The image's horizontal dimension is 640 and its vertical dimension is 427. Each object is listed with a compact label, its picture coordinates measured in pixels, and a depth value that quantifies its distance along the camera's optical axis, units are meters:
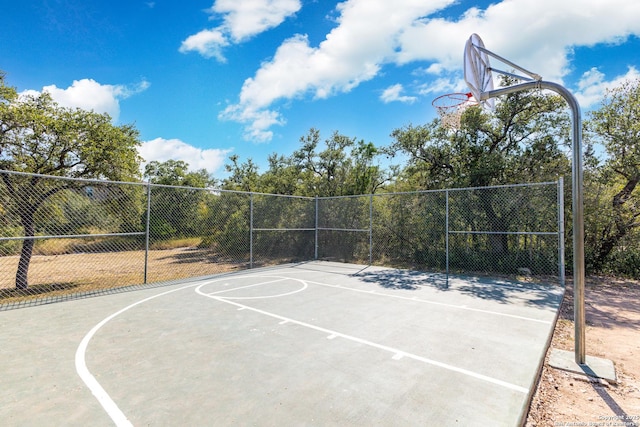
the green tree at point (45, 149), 5.80
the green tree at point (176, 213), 9.21
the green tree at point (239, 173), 15.09
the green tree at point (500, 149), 8.19
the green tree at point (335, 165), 12.23
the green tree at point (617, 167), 7.57
